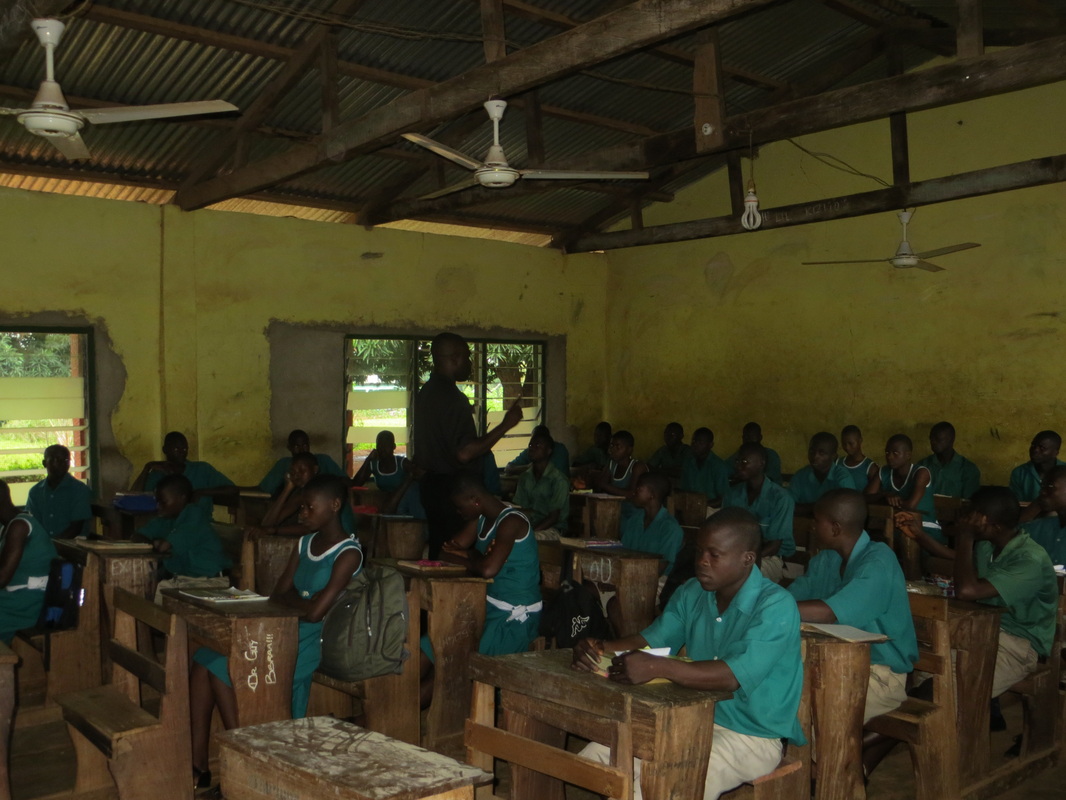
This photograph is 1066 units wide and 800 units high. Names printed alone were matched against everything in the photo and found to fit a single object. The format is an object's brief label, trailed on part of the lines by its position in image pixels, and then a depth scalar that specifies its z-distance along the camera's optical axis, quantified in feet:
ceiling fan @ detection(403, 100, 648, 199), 17.20
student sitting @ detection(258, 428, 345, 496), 25.66
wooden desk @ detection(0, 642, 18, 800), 10.58
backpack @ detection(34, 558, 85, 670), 16.20
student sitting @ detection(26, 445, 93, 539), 21.95
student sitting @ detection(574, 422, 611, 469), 32.68
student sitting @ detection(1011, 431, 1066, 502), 23.56
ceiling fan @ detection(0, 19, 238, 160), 12.92
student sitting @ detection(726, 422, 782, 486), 28.58
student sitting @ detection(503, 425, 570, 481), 29.30
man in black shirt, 16.81
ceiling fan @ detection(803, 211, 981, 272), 24.64
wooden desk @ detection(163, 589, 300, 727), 11.10
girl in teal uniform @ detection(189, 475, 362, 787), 12.15
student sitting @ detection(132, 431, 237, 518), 24.70
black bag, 14.03
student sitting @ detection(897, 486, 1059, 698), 13.29
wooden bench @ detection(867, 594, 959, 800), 11.62
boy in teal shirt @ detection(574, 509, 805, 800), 8.91
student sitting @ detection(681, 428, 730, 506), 29.04
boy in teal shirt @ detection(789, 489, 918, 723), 11.11
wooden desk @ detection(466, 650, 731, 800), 8.11
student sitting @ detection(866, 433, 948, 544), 21.75
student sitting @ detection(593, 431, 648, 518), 25.14
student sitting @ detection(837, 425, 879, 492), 24.90
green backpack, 12.66
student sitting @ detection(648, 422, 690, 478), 32.07
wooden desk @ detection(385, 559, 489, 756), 13.84
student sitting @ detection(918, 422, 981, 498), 26.23
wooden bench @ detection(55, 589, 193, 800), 10.91
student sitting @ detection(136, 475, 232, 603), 17.83
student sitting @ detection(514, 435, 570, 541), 23.99
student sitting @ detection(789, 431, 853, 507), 23.93
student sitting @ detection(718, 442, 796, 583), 19.60
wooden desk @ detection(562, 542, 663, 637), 15.51
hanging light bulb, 21.82
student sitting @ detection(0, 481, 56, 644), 15.46
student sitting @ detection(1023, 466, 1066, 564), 15.47
